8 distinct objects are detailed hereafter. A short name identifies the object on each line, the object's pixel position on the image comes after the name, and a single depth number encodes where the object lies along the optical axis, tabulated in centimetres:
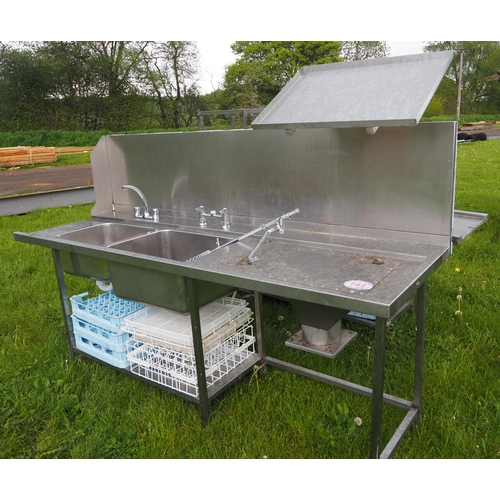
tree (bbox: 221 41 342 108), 2525
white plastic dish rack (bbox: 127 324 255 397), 247
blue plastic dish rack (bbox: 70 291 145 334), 268
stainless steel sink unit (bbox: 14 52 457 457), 187
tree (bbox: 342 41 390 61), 2859
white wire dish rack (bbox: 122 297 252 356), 245
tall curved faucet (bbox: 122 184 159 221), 316
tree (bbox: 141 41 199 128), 2325
